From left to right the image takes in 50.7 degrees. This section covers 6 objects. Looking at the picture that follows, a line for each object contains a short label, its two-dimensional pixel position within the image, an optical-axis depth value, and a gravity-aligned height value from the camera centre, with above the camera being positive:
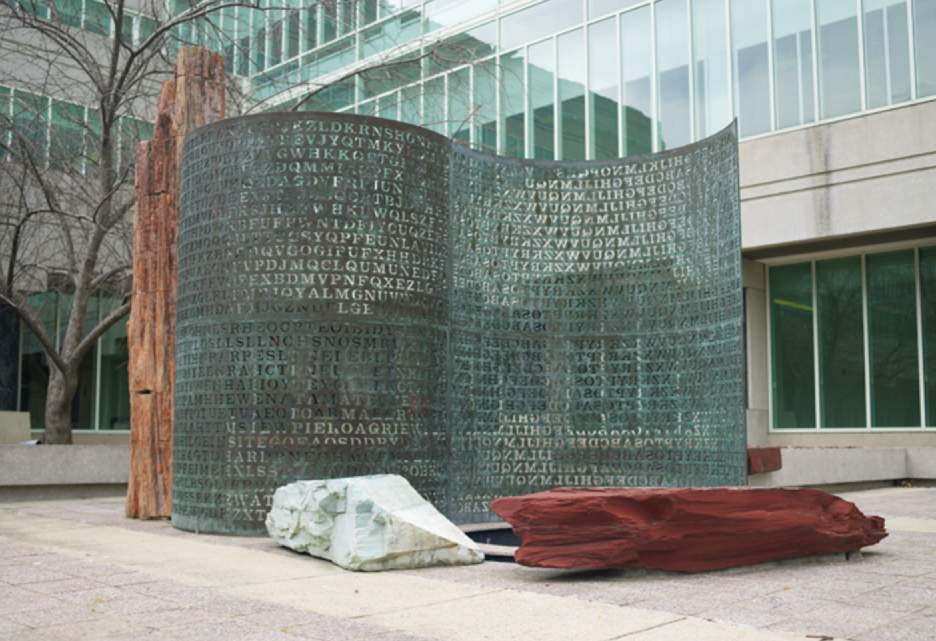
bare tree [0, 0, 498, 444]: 16.95 +4.40
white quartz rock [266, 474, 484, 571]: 7.78 -1.06
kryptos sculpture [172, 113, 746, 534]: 9.75 +0.85
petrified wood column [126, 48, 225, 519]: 11.40 +1.49
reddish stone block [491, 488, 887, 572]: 7.29 -1.01
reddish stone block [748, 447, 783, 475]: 15.30 -1.08
